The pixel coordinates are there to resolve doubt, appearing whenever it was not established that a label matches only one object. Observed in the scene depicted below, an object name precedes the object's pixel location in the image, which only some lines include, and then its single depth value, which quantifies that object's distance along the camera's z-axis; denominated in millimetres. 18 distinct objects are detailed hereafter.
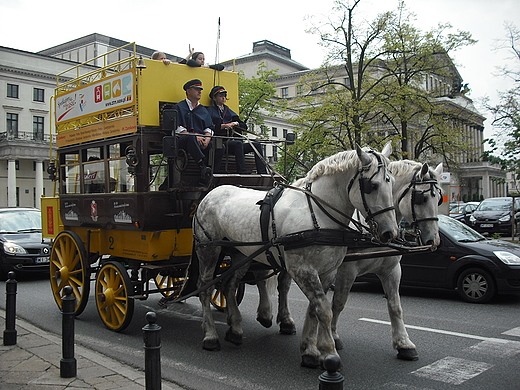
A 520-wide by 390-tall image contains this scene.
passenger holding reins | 7555
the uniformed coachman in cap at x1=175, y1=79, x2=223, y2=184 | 6926
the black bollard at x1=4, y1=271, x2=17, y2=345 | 6406
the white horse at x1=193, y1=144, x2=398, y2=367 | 5004
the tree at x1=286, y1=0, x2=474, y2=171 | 25734
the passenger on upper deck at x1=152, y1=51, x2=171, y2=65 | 8166
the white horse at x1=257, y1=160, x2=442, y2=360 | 5758
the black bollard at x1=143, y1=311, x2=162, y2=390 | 3959
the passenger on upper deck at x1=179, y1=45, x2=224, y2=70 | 8195
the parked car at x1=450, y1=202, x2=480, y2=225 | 25875
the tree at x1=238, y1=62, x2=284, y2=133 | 33844
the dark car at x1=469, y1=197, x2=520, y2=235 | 22734
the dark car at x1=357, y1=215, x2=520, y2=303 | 8750
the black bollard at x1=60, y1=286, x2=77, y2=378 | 5172
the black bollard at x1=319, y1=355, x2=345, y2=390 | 2801
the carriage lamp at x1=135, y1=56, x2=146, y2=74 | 7180
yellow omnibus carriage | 7098
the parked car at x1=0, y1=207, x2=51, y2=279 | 12391
